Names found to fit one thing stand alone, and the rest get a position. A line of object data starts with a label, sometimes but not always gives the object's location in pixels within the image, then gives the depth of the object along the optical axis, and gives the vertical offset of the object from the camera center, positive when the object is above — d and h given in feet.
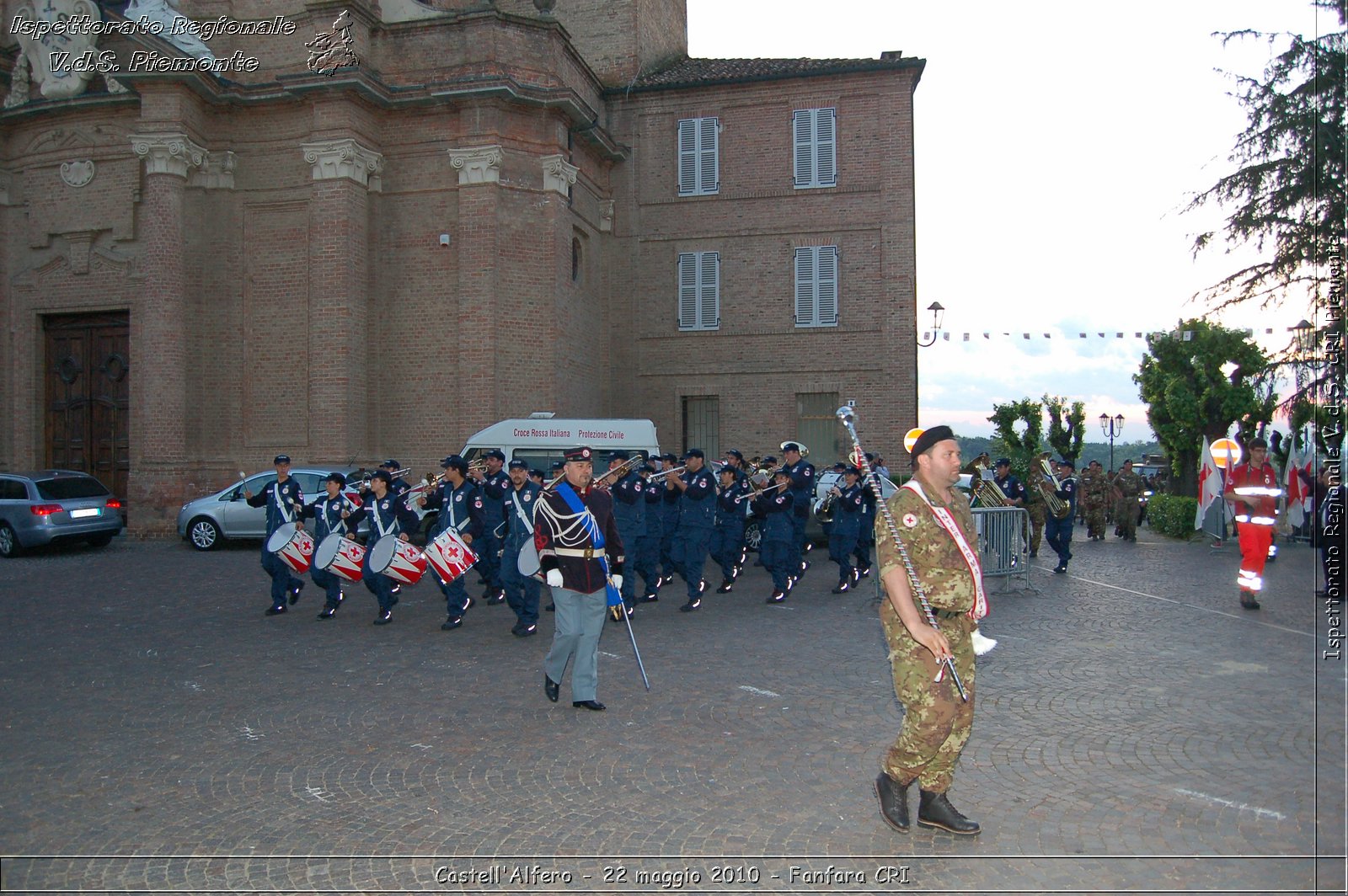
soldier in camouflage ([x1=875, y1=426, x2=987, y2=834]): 14.64 -2.95
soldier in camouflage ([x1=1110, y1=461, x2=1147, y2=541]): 66.71 -4.35
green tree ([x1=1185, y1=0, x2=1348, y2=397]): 47.44 +14.63
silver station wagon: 56.75 -4.18
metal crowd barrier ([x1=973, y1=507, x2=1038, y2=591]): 40.47 -4.17
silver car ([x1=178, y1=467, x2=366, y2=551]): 60.29 -4.69
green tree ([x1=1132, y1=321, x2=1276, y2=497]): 94.89 +4.92
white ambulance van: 58.23 +0.10
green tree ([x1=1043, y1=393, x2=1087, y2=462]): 137.18 +2.12
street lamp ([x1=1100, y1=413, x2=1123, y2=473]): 121.08 +2.07
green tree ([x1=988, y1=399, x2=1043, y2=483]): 135.54 +2.02
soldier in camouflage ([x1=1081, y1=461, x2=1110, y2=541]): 67.56 -4.19
